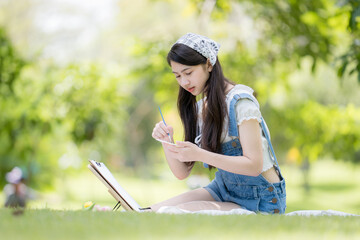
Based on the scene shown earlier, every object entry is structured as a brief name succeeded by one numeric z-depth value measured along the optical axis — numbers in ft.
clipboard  18.16
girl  17.49
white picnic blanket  16.56
